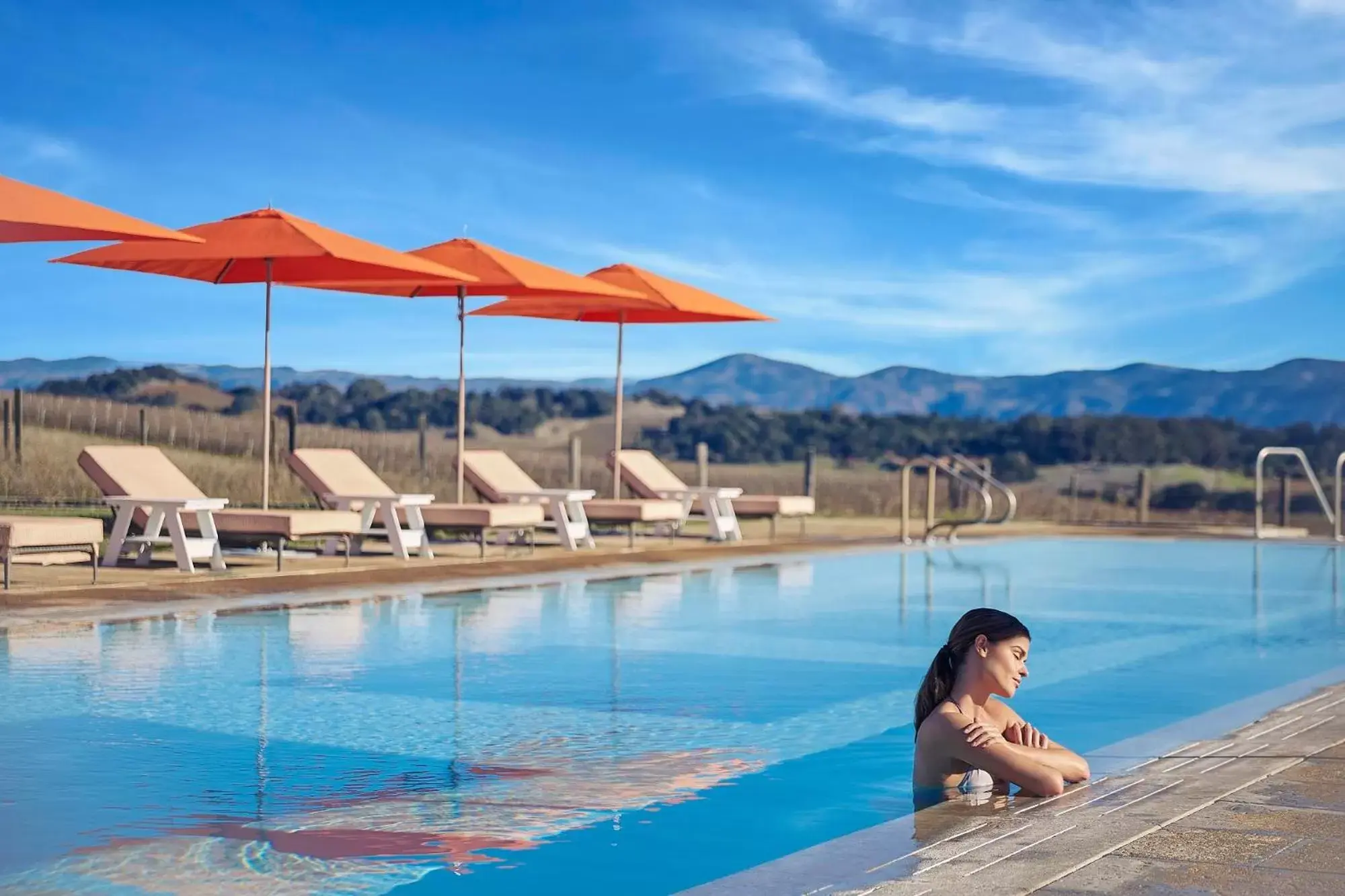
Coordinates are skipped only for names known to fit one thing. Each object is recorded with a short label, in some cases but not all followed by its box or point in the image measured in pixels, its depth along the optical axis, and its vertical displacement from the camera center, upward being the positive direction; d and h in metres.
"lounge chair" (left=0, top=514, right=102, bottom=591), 8.55 -0.30
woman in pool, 4.13 -0.61
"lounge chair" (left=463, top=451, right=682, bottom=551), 13.23 -0.12
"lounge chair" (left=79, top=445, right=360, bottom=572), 10.05 -0.20
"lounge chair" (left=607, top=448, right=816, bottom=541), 15.09 -0.09
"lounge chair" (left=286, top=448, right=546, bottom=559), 11.73 -0.15
